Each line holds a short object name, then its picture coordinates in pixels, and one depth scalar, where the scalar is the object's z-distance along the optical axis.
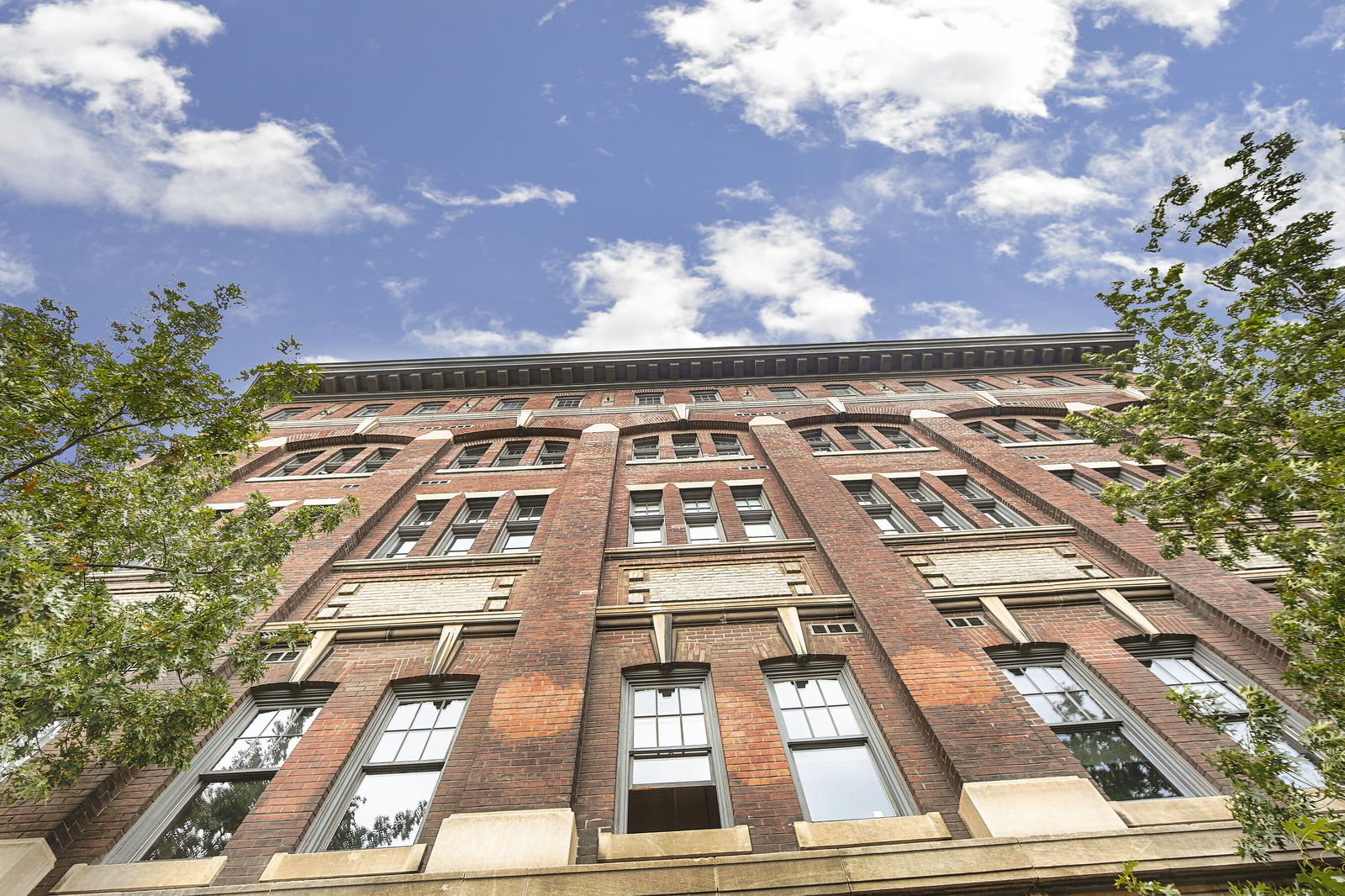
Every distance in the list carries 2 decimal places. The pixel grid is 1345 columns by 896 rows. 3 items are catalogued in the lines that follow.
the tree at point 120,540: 4.99
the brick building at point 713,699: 5.70
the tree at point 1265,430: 4.98
